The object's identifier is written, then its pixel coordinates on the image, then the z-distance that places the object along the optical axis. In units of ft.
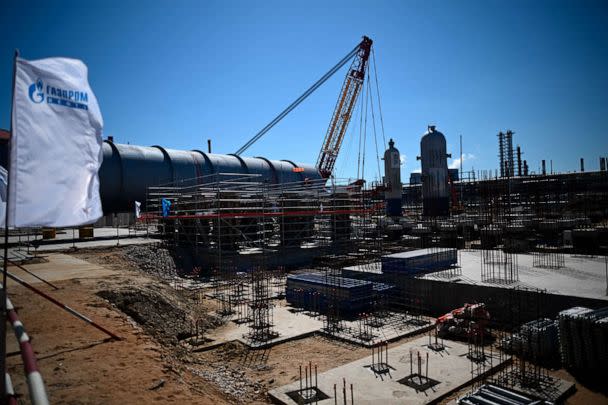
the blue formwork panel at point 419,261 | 53.98
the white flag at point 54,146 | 11.69
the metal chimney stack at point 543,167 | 175.73
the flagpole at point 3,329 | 11.10
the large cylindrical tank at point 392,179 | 128.06
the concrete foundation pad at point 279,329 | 39.58
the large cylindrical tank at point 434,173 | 107.14
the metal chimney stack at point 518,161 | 187.15
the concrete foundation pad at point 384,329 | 39.27
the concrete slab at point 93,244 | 76.20
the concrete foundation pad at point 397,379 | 26.27
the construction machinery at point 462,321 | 38.75
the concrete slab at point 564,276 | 40.65
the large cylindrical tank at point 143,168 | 103.35
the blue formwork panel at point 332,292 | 48.26
